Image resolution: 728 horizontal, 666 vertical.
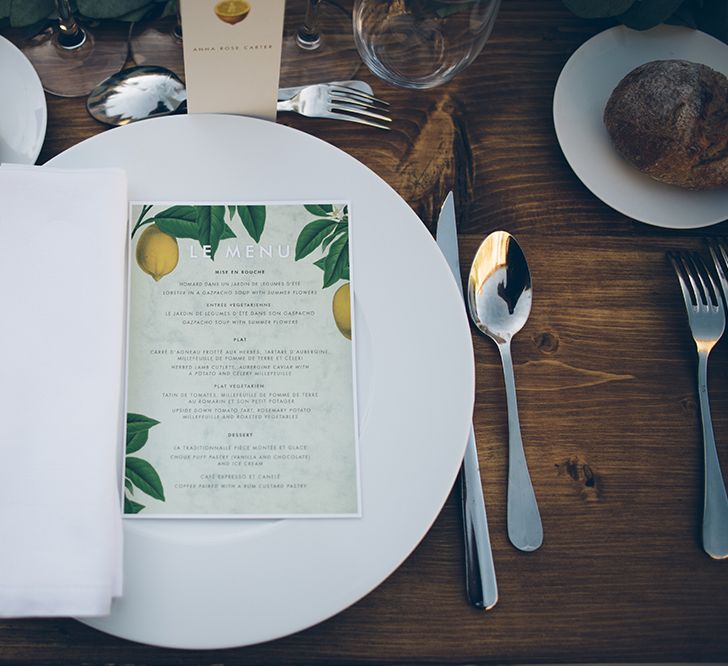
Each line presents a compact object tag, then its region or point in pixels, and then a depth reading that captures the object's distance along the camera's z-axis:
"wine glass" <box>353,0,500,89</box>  0.62
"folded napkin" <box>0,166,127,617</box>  0.43
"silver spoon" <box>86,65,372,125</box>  0.61
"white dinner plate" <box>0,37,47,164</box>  0.57
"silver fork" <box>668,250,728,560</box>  0.54
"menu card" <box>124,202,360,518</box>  0.49
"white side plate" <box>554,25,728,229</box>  0.62
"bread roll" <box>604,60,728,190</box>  0.57
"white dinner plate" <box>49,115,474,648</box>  0.45
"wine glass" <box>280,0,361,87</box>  0.65
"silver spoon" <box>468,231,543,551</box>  0.53
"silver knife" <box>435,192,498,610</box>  0.51
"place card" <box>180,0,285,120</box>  0.49
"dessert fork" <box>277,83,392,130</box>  0.62
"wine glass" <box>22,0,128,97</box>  0.62
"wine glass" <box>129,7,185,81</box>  0.64
